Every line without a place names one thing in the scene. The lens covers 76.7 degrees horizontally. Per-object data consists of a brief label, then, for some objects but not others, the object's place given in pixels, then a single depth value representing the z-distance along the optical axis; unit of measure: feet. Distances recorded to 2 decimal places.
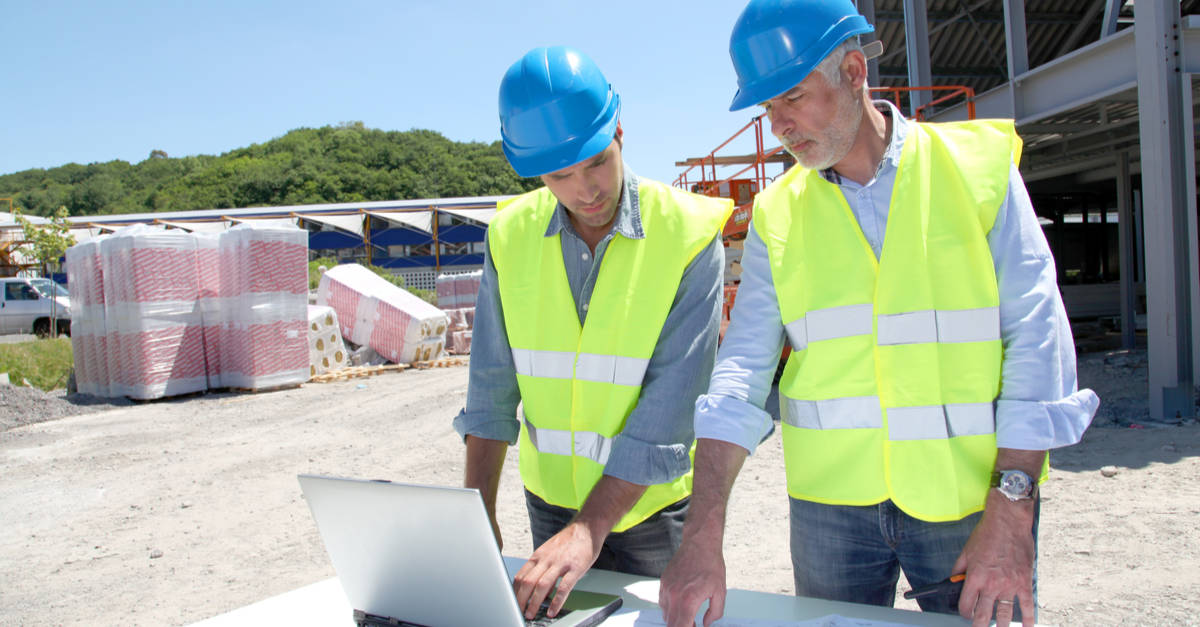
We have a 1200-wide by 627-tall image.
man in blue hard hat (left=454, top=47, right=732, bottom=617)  5.76
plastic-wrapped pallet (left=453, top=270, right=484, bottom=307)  65.98
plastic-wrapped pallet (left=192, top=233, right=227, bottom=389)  35.86
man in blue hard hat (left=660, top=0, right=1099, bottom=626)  4.69
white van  68.95
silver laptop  4.00
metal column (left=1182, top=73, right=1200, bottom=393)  21.12
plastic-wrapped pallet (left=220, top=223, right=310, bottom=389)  35.45
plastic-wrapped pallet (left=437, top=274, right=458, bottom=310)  66.08
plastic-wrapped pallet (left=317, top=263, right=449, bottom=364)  45.78
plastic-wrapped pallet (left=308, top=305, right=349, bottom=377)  41.39
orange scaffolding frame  30.30
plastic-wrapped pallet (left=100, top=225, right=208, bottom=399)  33.65
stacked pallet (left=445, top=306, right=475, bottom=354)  54.13
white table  4.87
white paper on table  4.60
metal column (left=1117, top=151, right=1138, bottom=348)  36.94
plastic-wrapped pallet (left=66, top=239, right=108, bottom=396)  35.35
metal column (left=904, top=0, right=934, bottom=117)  33.86
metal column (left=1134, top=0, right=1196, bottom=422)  21.16
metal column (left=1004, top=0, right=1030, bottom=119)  27.35
